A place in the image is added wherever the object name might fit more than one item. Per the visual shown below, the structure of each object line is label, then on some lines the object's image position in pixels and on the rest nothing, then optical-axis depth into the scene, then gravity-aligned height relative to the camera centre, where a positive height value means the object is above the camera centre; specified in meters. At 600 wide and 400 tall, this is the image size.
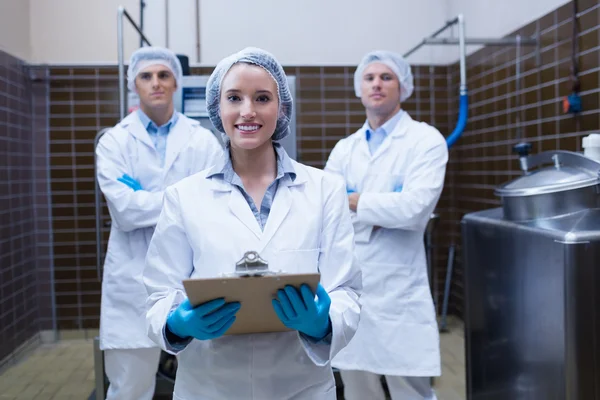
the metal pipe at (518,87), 3.27 +0.52
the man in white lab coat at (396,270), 2.18 -0.29
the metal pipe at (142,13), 3.97 +1.12
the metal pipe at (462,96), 2.97 +0.44
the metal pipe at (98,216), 3.18 -0.12
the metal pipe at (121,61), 2.74 +0.58
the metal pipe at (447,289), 3.96 -0.64
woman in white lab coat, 1.22 -0.11
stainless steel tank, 1.70 -0.30
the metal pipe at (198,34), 4.11 +1.02
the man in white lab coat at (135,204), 2.23 -0.04
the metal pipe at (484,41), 3.10 +0.72
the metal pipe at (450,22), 3.04 +0.81
